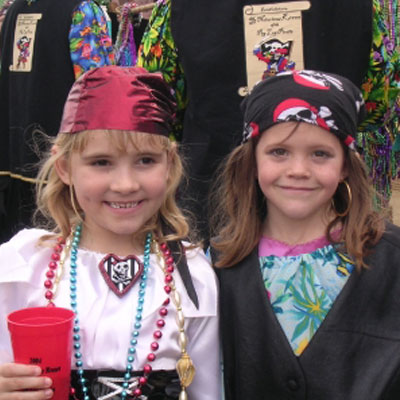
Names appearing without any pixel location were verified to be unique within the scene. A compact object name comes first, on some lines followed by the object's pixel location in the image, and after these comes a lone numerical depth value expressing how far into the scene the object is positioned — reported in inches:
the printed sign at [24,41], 78.7
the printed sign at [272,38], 62.9
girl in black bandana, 53.5
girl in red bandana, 53.1
